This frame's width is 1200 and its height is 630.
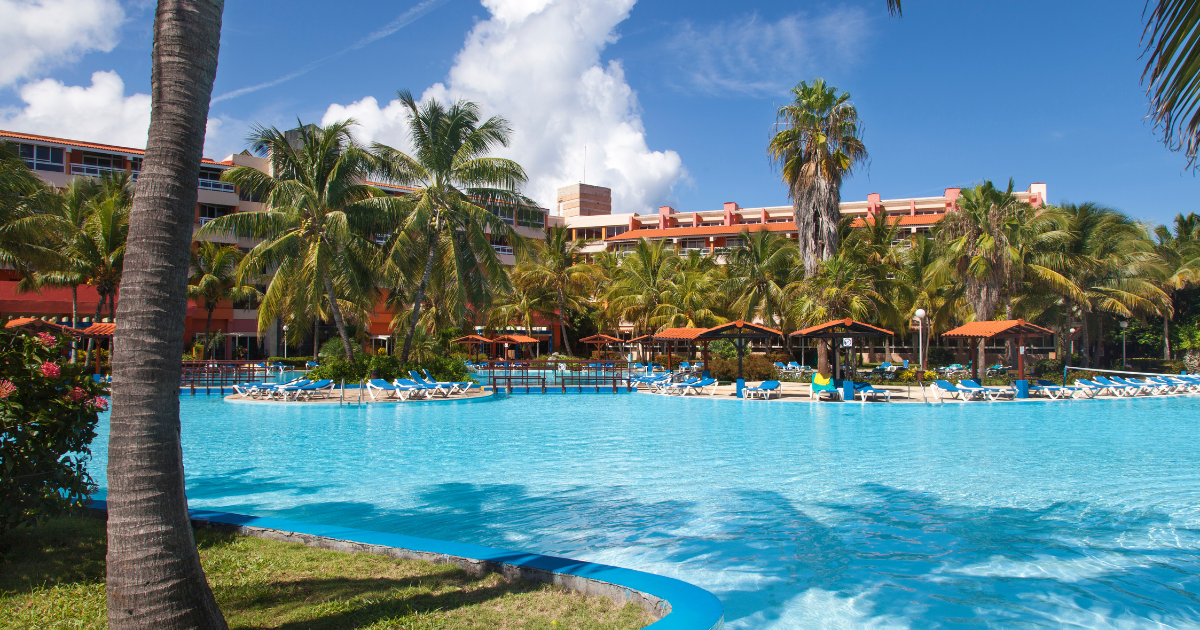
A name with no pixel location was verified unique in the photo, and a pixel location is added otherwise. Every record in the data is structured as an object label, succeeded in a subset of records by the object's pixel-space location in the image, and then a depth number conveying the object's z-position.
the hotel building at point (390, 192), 30.69
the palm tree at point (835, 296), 23.50
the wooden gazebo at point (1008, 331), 21.08
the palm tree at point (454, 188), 20.89
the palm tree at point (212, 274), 31.69
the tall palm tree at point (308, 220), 19.41
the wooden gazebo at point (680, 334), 23.09
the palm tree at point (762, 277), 30.02
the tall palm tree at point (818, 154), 24.39
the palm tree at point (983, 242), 23.69
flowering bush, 4.22
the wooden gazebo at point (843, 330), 19.77
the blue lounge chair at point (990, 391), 19.55
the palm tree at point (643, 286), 33.75
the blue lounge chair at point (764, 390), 19.64
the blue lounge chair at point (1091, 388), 20.52
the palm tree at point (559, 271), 37.75
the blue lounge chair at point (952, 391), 19.75
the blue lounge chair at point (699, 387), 21.80
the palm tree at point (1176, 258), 30.01
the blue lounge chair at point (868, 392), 19.11
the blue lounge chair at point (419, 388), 18.72
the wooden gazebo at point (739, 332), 22.14
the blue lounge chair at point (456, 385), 19.67
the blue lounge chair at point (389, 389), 18.75
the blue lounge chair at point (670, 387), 22.01
